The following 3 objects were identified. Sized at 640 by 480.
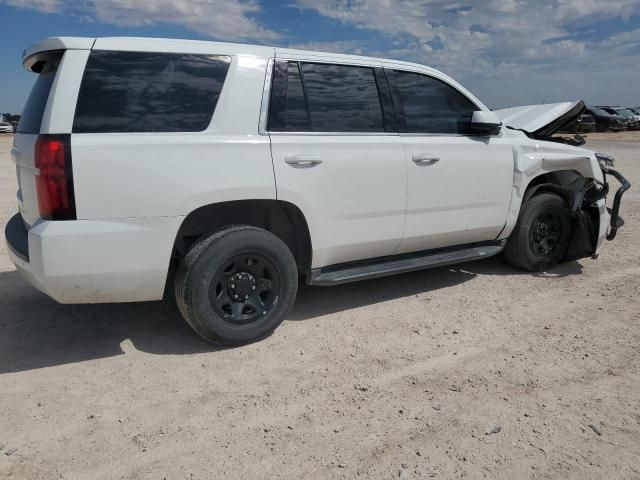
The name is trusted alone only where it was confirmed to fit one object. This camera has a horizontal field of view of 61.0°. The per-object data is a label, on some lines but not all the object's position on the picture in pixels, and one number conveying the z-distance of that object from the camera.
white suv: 3.15
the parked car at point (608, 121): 32.47
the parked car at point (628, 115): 32.94
